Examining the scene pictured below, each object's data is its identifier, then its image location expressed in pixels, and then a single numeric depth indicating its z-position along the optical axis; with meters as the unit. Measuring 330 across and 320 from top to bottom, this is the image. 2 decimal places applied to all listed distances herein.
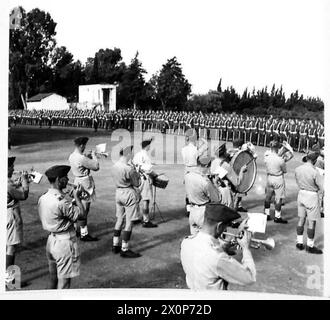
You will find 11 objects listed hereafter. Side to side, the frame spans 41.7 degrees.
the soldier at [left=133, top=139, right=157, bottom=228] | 9.65
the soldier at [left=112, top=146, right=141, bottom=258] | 7.94
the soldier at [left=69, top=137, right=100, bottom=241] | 8.62
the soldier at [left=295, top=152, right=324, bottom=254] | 8.30
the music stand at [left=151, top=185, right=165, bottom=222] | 10.21
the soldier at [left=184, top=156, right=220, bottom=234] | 7.05
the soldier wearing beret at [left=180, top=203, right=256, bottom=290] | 4.09
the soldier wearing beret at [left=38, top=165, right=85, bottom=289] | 5.71
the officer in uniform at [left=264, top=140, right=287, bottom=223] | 10.20
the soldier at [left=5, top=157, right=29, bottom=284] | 6.65
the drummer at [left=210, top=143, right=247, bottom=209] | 8.02
